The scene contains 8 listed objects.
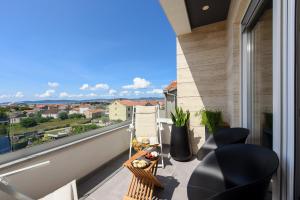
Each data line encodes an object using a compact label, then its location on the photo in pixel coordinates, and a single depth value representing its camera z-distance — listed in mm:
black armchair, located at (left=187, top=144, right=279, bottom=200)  1177
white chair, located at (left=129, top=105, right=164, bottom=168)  3410
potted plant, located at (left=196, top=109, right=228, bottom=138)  3053
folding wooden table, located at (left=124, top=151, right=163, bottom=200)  2016
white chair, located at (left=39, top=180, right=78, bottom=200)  1534
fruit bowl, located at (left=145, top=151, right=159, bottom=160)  2332
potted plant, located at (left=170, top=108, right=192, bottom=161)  3232
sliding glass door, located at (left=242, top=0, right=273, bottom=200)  1483
